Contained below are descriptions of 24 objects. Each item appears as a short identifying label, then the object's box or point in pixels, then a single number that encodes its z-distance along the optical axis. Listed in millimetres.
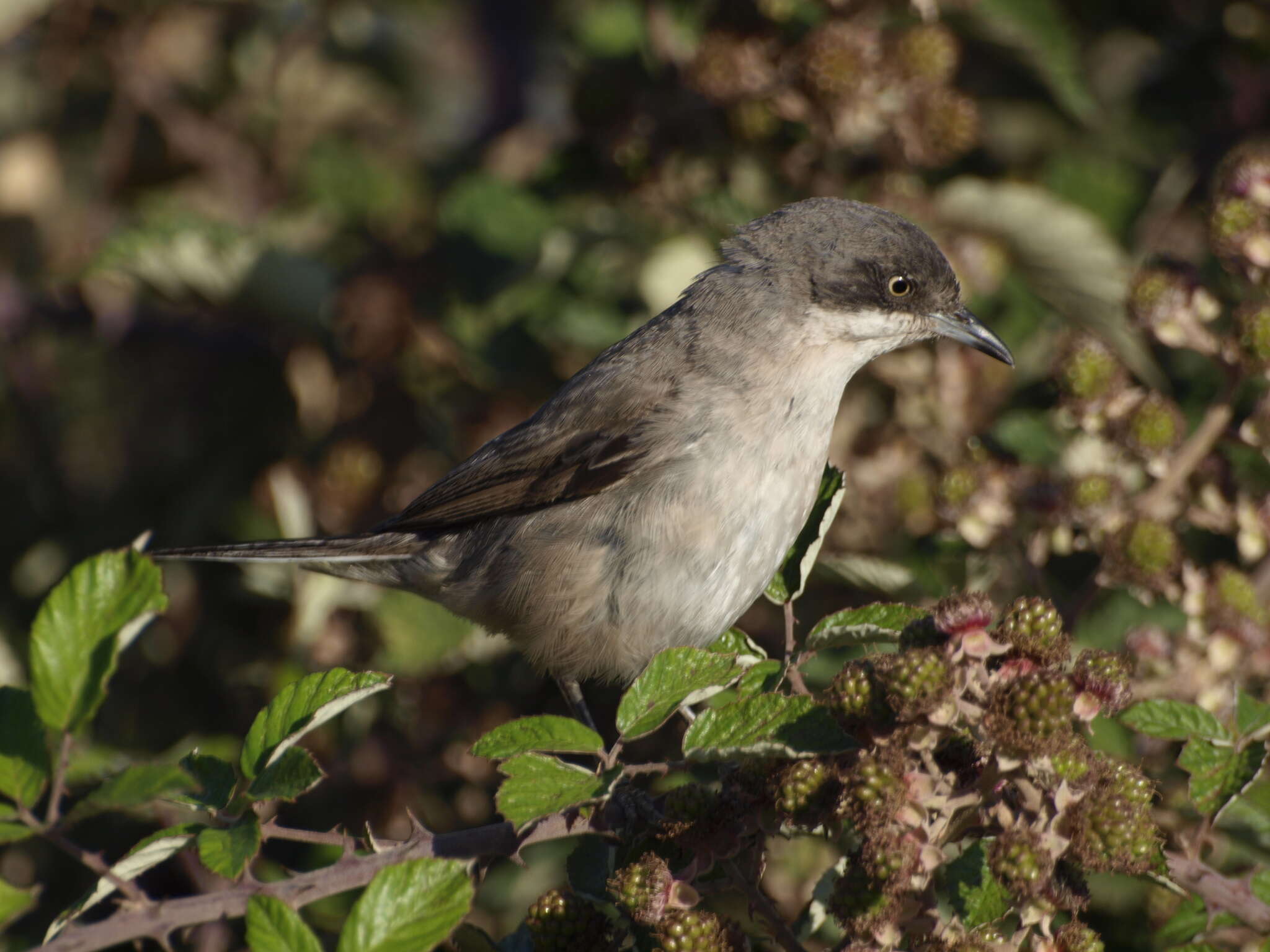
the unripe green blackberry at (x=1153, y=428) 5750
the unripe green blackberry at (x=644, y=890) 4137
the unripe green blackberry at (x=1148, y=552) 5496
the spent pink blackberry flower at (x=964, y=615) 4020
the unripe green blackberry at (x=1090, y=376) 5918
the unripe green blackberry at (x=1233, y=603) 5477
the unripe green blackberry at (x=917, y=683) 3828
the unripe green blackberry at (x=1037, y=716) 3758
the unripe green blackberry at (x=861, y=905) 3941
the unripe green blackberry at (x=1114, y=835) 3777
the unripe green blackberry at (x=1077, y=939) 3898
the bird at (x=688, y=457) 6492
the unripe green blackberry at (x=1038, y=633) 4062
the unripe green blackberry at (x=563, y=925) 4434
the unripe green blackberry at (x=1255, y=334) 5453
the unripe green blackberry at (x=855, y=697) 4129
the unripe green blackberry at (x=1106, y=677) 3949
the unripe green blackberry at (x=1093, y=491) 5762
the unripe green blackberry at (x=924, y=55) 7277
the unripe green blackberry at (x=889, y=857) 3809
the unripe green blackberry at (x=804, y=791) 4230
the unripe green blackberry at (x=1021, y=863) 3730
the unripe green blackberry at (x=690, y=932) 4082
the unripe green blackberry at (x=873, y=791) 3857
